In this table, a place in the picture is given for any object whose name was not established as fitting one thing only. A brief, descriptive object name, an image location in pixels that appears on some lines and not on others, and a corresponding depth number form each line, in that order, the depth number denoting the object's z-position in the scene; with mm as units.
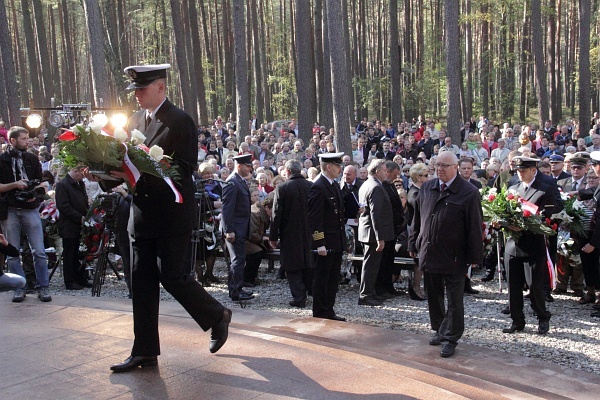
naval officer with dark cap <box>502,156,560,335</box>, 7785
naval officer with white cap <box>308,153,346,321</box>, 8397
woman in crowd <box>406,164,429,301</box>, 10102
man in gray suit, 9500
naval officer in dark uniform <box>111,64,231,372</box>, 4652
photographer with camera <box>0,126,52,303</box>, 8259
